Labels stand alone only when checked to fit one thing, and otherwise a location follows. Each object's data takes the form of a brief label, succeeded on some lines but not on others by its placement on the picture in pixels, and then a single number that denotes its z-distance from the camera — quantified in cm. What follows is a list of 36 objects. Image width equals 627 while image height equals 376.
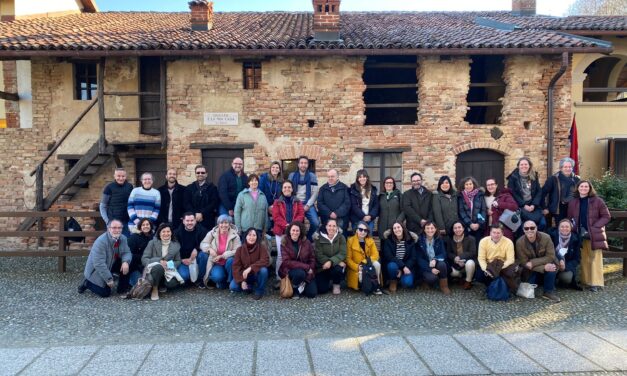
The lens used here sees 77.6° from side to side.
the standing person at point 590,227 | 625
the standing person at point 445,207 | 665
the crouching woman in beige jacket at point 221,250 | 624
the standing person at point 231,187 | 707
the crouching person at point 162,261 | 595
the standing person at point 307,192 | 712
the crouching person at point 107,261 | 591
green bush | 913
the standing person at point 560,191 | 668
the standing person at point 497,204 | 654
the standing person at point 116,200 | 683
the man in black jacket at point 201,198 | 698
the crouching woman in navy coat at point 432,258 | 613
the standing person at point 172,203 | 696
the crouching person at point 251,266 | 591
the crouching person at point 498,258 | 589
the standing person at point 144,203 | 661
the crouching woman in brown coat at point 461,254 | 620
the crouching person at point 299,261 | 594
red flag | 973
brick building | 902
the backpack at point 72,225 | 905
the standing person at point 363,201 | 678
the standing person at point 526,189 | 667
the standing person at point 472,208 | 663
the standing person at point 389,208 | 674
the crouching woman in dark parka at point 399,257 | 617
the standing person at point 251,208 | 659
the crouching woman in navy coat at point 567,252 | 614
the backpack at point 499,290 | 581
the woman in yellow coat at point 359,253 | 613
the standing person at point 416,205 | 677
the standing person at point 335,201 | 673
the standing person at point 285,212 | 652
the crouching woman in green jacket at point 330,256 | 607
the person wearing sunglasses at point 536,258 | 591
